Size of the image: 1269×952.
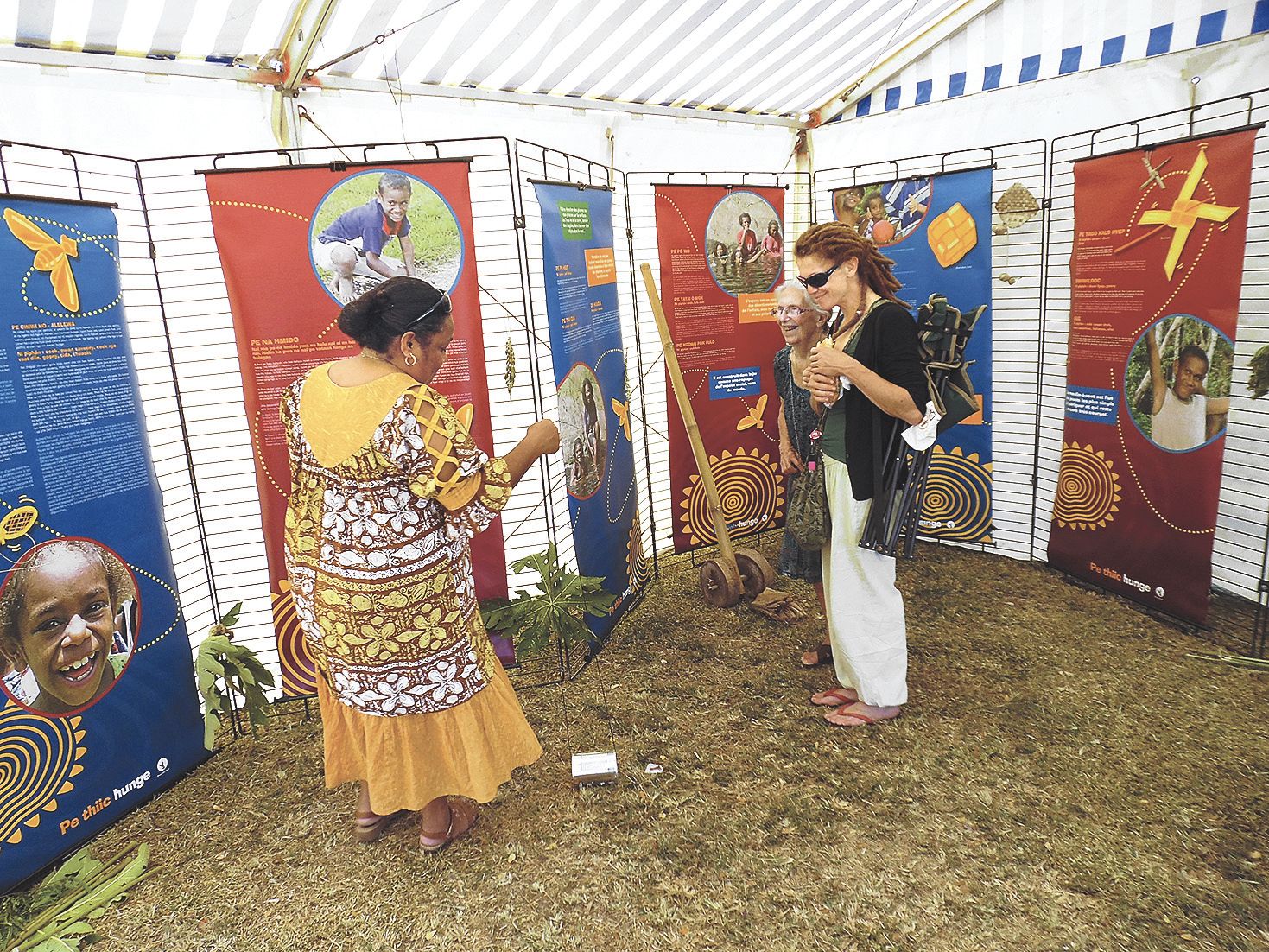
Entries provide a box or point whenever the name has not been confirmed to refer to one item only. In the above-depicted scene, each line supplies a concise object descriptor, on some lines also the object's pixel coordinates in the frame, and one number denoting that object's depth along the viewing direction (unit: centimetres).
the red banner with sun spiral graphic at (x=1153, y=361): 343
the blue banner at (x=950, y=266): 446
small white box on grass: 292
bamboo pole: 417
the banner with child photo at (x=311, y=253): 297
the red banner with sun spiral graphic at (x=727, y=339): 455
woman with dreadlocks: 263
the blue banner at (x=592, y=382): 348
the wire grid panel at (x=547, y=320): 336
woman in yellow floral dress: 207
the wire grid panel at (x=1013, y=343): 436
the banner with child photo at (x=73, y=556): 242
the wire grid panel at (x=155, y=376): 299
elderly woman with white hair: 347
